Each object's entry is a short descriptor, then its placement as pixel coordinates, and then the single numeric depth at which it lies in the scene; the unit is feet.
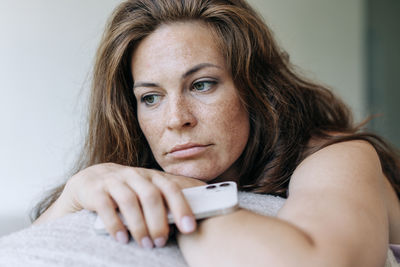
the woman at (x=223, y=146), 1.63
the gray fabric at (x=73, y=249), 1.60
